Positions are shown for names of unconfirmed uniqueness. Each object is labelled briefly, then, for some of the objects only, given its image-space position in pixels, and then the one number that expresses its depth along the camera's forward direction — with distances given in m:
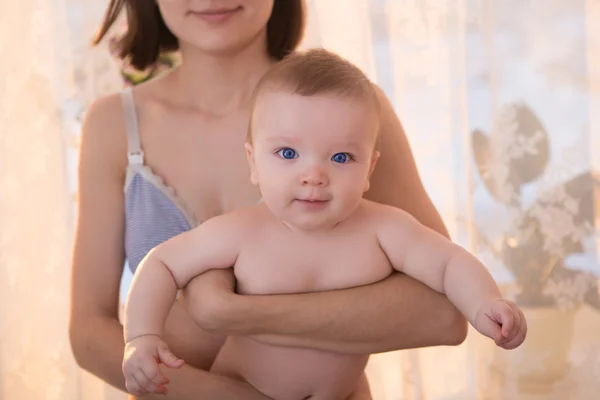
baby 1.13
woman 1.41
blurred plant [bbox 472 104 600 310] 2.35
